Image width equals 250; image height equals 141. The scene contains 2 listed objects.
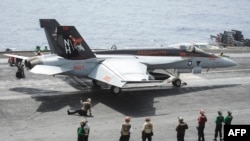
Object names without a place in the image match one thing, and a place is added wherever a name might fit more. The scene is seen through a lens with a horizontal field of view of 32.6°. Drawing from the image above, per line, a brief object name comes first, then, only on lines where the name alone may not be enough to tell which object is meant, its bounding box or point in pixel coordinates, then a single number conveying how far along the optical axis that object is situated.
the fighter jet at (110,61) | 28.27
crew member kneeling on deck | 24.90
